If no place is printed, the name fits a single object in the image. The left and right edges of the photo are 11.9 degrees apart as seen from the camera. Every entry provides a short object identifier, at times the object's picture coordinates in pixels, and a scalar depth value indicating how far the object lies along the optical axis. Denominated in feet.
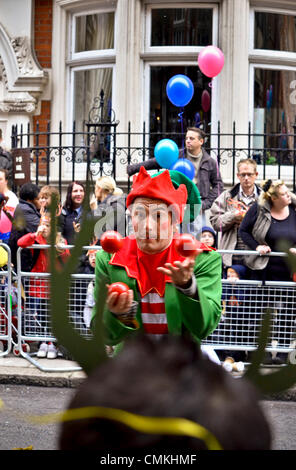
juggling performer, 16.41
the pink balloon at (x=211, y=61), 46.61
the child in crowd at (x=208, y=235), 41.45
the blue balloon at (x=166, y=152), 40.39
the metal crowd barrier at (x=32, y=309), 40.83
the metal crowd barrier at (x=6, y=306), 41.98
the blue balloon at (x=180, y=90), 42.88
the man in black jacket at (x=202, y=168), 47.34
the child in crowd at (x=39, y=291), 40.71
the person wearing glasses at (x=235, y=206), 43.52
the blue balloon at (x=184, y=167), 41.93
